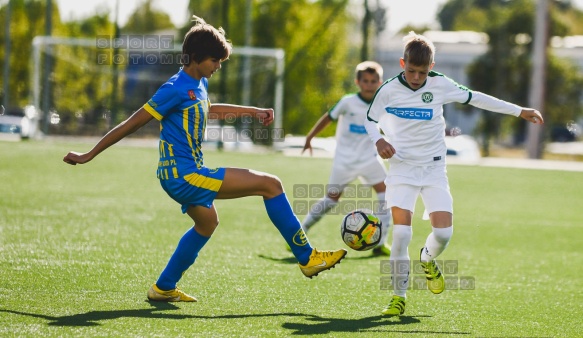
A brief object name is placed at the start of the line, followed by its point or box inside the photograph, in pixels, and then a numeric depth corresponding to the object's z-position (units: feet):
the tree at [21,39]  218.18
